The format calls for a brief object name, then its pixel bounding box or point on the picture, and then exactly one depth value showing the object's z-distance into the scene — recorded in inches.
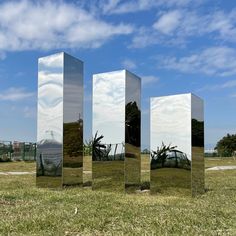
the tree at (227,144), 2963.1
